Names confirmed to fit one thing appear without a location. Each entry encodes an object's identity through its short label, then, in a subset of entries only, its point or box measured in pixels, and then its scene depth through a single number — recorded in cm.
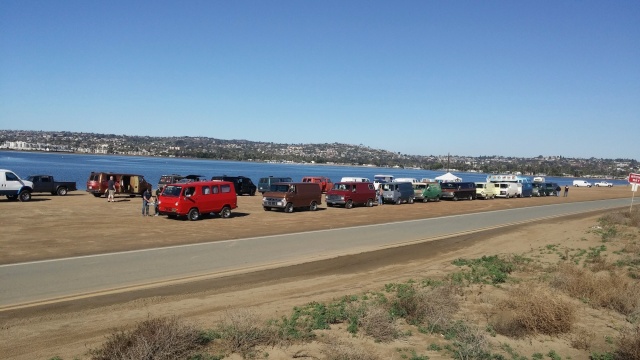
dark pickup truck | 3837
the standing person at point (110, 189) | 3532
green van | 5031
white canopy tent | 7038
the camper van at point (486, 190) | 5922
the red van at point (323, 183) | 5152
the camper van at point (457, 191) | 5344
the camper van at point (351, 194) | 3941
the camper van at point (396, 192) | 4544
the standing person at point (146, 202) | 2807
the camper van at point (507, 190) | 6112
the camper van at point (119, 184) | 3903
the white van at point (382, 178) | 6062
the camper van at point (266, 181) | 4988
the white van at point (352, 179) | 5375
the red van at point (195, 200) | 2678
